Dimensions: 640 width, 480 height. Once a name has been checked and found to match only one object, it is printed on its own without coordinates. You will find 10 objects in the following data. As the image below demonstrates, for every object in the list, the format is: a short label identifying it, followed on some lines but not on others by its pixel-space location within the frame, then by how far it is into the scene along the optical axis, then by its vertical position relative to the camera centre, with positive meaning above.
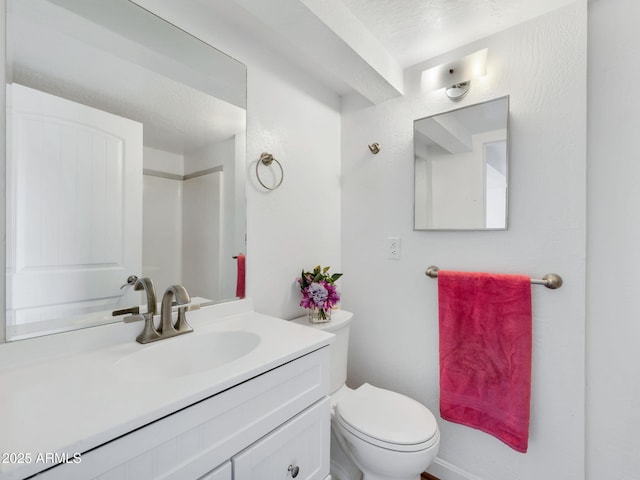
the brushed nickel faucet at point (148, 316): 0.94 -0.25
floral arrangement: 1.43 -0.27
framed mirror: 1.31 +0.35
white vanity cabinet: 0.55 -0.47
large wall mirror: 0.83 +0.26
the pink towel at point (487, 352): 1.20 -0.50
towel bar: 1.16 -0.16
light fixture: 1.32 +0.78
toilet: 1.08 -0.75
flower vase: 1.46 -0.38
